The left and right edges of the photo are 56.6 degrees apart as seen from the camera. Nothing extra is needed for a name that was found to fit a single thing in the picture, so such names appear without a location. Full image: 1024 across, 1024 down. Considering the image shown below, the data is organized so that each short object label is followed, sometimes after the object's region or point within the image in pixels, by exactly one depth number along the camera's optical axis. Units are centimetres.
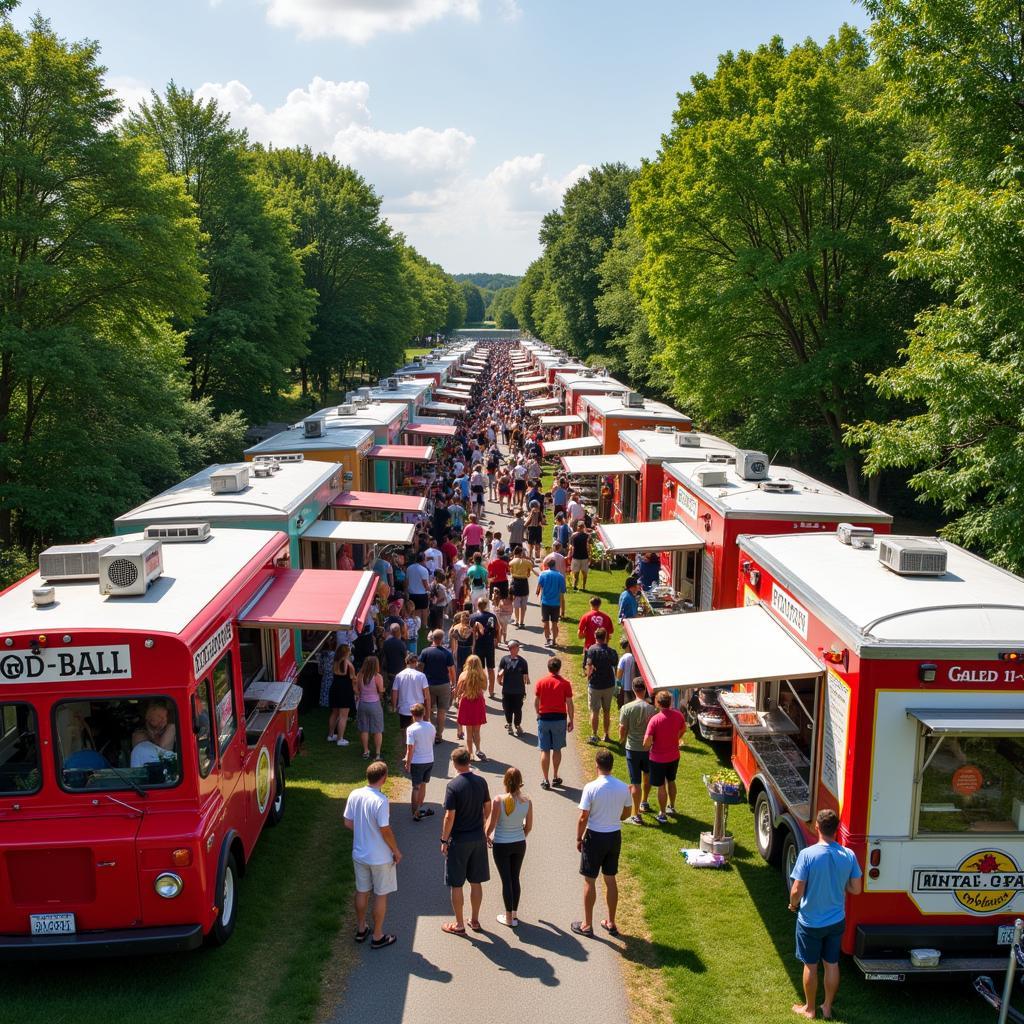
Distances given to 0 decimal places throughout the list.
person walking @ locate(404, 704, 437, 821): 981
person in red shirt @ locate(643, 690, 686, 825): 988
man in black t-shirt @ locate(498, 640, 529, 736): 1220
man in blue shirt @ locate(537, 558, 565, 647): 1589
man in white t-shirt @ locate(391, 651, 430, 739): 1101
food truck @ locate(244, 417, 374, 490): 1803
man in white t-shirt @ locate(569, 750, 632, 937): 777
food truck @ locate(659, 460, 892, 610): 1233
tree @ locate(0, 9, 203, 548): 1923
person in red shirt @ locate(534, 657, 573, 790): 1084
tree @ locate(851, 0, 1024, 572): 1256
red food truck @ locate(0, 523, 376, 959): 670
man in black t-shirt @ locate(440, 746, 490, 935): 777
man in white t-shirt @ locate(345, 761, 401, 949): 763
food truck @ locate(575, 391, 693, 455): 2439
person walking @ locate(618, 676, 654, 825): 1005
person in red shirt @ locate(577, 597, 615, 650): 1304
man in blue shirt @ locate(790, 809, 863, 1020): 669
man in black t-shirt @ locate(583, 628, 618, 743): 1215
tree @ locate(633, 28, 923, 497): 2378
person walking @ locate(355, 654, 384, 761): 1154
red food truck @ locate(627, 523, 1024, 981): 679
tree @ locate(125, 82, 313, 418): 3466
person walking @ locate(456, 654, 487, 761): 1088
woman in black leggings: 779
